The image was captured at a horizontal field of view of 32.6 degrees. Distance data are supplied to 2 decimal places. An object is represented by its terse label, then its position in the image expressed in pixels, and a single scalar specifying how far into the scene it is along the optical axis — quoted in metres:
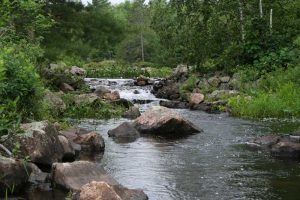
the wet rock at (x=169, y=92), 27.37
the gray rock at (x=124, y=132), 15.07
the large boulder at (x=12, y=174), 8.67
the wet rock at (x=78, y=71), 40.85
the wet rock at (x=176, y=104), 23.58
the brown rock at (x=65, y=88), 23.86
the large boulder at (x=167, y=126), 15.66
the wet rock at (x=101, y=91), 24.20
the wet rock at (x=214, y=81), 25.37
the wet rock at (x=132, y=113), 19.70
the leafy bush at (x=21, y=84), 11.56
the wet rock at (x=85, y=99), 19.89
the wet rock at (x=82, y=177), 8.41
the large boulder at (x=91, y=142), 12.84
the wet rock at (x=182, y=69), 29.65
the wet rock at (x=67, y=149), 11.45
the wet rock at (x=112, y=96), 22.91
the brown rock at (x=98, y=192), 7.62
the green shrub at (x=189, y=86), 26.40
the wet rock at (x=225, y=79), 25.32
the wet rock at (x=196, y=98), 23.45
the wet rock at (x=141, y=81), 33.88
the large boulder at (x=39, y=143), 10.11
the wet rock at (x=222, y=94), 23.12
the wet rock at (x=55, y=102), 17.77
